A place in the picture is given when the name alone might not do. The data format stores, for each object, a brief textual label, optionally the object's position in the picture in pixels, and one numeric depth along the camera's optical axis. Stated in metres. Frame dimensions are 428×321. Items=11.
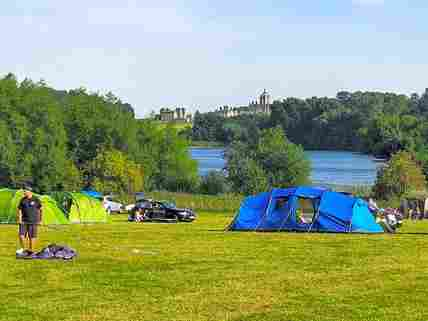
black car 44.97
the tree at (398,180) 71.69
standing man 22.94
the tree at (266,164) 86.06
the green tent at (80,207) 40.41
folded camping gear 21.11
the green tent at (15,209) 36.78
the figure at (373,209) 33.34
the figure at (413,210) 52.03
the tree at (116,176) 79.88
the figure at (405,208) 52.53
